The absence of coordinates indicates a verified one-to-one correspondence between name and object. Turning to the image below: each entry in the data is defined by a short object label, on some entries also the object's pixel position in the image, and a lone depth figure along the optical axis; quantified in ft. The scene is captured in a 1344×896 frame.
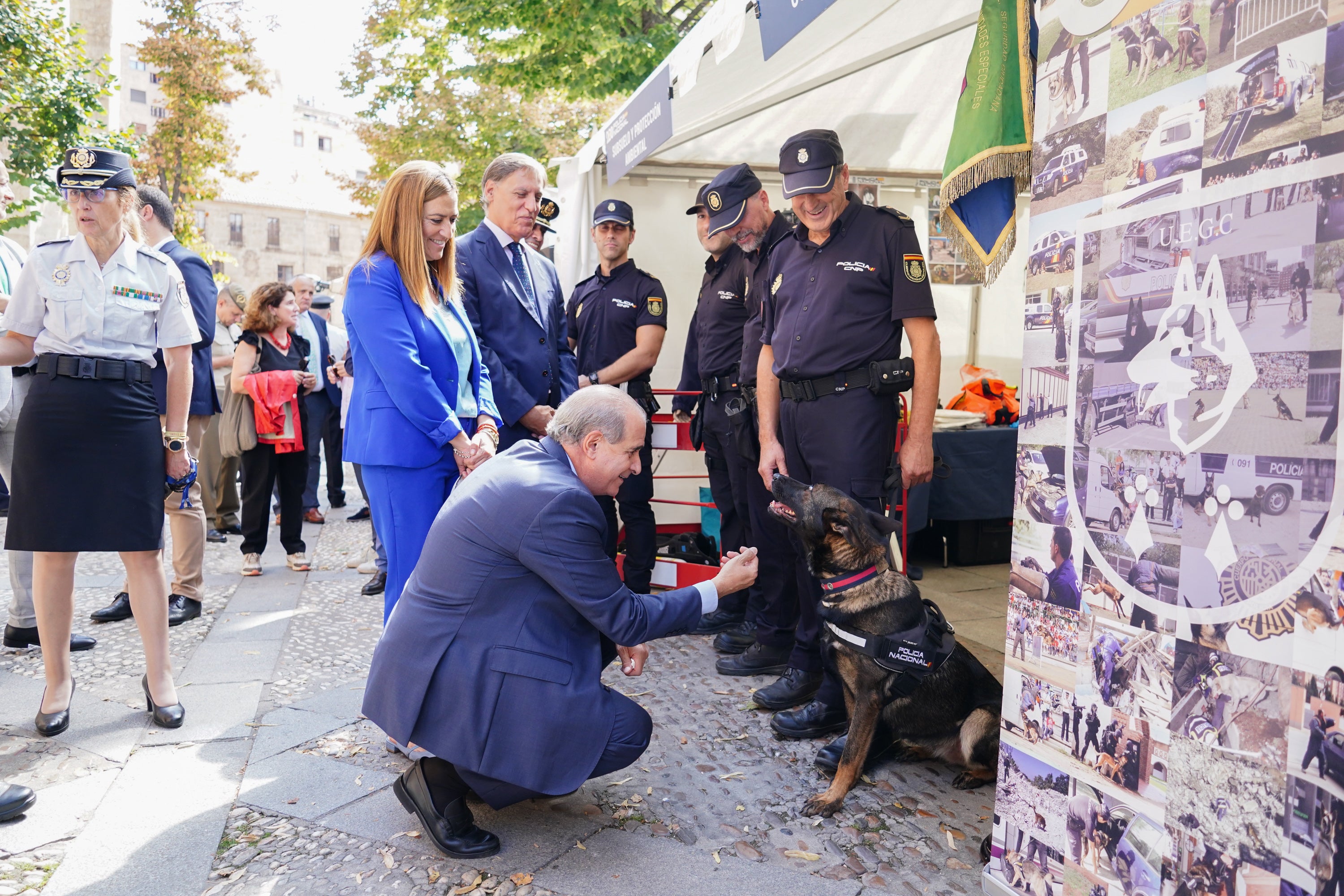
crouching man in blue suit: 8.46
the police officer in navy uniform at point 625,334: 17.63
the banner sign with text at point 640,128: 15.72
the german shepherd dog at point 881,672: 10.25
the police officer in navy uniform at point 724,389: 15.81
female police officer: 11.25
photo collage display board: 5.50
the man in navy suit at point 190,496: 16.89
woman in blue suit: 10.39
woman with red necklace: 20.36
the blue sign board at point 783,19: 9.89
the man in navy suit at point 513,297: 13.04
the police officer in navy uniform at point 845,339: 11.85
